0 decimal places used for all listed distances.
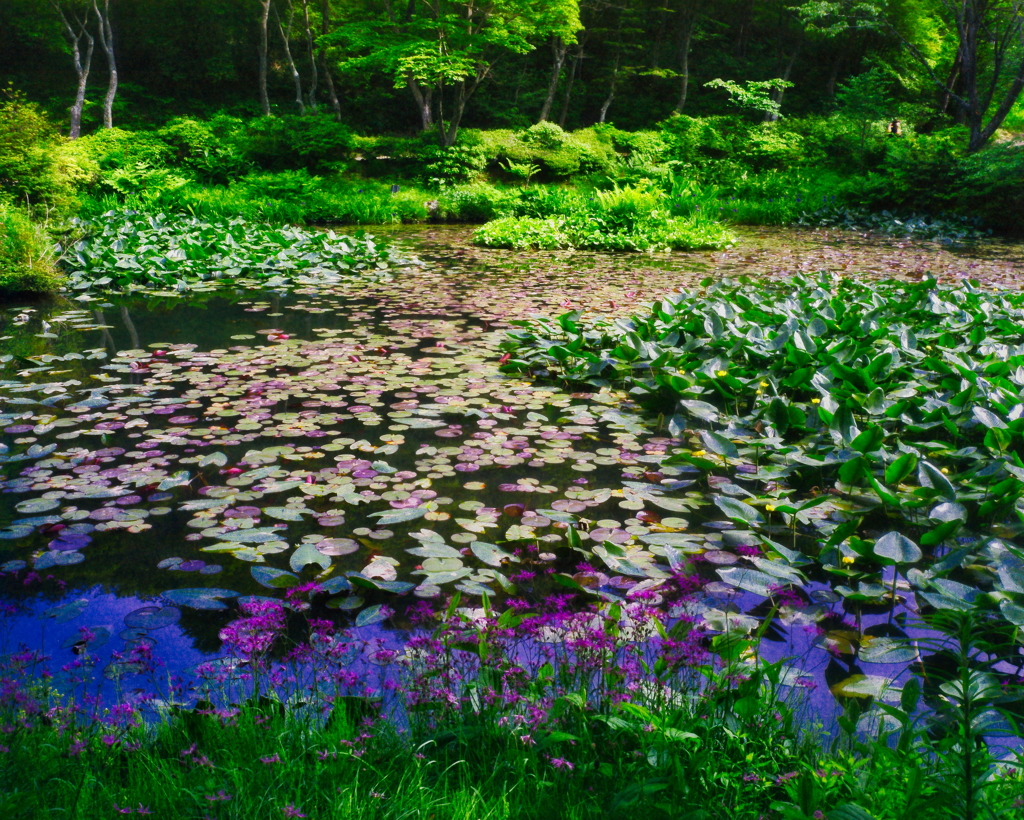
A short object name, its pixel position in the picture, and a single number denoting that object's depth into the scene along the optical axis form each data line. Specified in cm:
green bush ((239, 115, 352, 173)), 1574
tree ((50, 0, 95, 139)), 1659
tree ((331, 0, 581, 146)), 1552
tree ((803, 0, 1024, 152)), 1428
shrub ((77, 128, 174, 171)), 1402
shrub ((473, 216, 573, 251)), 1095
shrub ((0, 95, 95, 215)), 737
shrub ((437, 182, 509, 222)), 1391
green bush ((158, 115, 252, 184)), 1539
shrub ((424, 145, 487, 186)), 1603
